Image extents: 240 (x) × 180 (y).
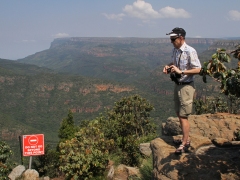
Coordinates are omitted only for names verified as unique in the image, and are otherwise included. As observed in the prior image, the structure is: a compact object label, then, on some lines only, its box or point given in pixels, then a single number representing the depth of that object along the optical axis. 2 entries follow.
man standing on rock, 5.68
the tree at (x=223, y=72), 4.04
